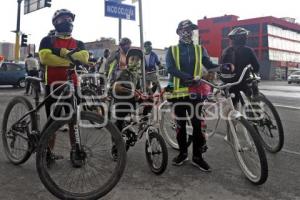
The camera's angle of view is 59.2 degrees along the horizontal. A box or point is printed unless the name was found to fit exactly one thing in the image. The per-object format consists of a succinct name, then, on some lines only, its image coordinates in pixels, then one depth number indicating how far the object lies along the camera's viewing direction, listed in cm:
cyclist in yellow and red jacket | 293
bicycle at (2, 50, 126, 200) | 235
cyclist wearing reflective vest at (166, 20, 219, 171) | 333
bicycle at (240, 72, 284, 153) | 380
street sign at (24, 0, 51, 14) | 1739
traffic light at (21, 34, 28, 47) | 1997
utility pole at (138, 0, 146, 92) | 578
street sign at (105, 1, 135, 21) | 655
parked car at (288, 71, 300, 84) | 2978
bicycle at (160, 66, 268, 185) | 276
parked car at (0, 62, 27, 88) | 1420
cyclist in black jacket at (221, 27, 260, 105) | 420
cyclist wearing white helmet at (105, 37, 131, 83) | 451
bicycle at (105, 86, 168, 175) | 315
